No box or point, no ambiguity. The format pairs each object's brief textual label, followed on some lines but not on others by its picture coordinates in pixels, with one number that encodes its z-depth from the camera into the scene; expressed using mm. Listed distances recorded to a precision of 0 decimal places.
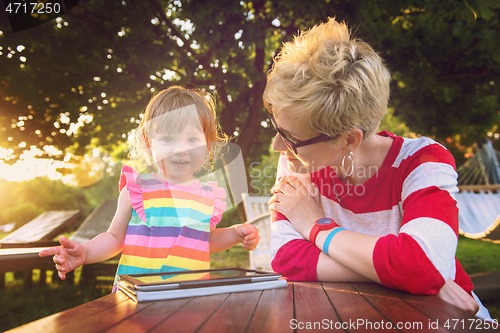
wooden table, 658
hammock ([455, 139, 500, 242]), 5023
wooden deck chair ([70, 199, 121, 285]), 4292
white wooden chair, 3428
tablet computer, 874
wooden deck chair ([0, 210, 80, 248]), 4641
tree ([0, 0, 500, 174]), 3781
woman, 1023
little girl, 1497
